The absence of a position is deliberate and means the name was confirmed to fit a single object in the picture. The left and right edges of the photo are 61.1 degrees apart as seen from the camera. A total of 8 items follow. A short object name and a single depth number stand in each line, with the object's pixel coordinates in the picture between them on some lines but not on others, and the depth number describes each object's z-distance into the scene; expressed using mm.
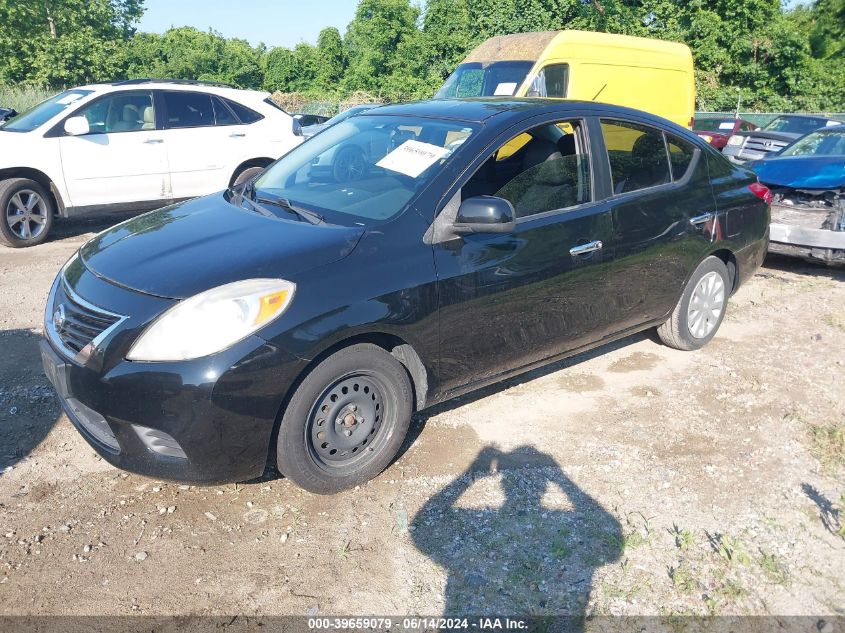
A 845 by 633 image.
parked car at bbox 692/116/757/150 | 14656
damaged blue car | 6996
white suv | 8000
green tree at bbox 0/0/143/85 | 32250
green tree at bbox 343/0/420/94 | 39312
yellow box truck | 10133
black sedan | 2945
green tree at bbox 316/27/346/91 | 47875
